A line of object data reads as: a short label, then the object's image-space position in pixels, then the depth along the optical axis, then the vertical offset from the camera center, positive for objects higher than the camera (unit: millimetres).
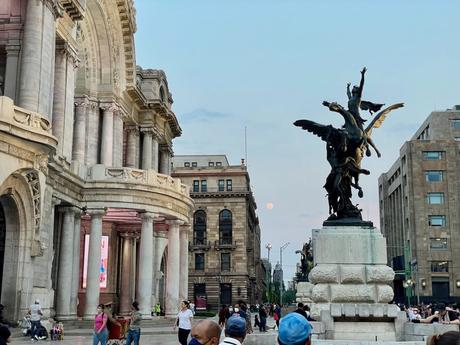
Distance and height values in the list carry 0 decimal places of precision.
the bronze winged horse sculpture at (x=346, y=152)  16141 +3248
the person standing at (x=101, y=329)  16500 -1547
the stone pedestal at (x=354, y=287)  14719 -328
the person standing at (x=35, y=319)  25223 -1982
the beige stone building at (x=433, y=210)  79625 +8790
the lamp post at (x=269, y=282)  85244 -2620
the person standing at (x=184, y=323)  18328 -1521
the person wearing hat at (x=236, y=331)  5664 -539
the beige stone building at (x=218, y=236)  97750 +5881
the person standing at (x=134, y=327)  17375 -1578
